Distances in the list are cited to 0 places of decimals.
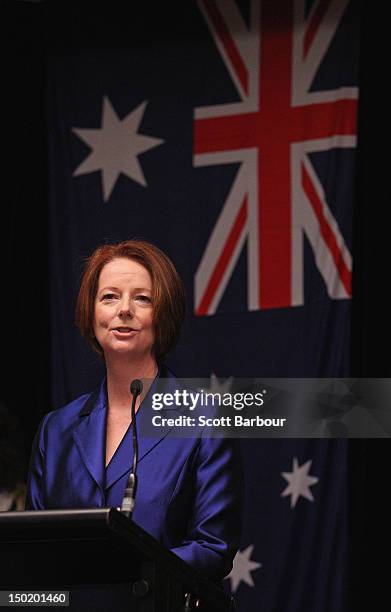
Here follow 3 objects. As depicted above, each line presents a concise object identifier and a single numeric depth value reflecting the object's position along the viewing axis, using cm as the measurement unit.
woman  462
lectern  374
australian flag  852
